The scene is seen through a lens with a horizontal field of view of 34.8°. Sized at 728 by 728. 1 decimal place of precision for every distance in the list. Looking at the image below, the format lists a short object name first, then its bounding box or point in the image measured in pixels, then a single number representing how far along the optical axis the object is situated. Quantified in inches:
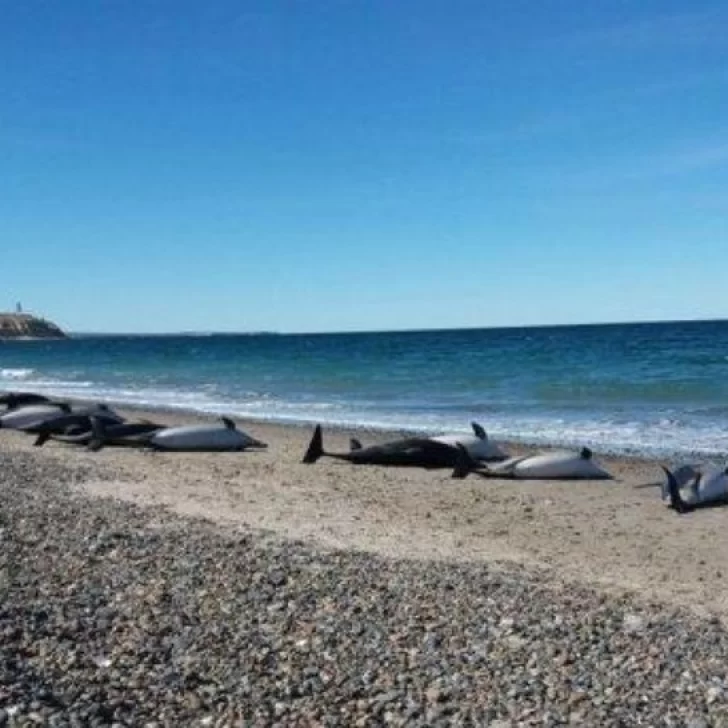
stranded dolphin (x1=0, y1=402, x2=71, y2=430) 979.9
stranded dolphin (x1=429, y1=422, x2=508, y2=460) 729.6
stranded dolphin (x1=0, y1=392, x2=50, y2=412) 1111.0
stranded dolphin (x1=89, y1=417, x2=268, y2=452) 820.0
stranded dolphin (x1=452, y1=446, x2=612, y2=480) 661.3
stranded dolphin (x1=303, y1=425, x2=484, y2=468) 716.0
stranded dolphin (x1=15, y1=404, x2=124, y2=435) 881.5
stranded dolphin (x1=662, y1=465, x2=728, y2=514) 552.4
